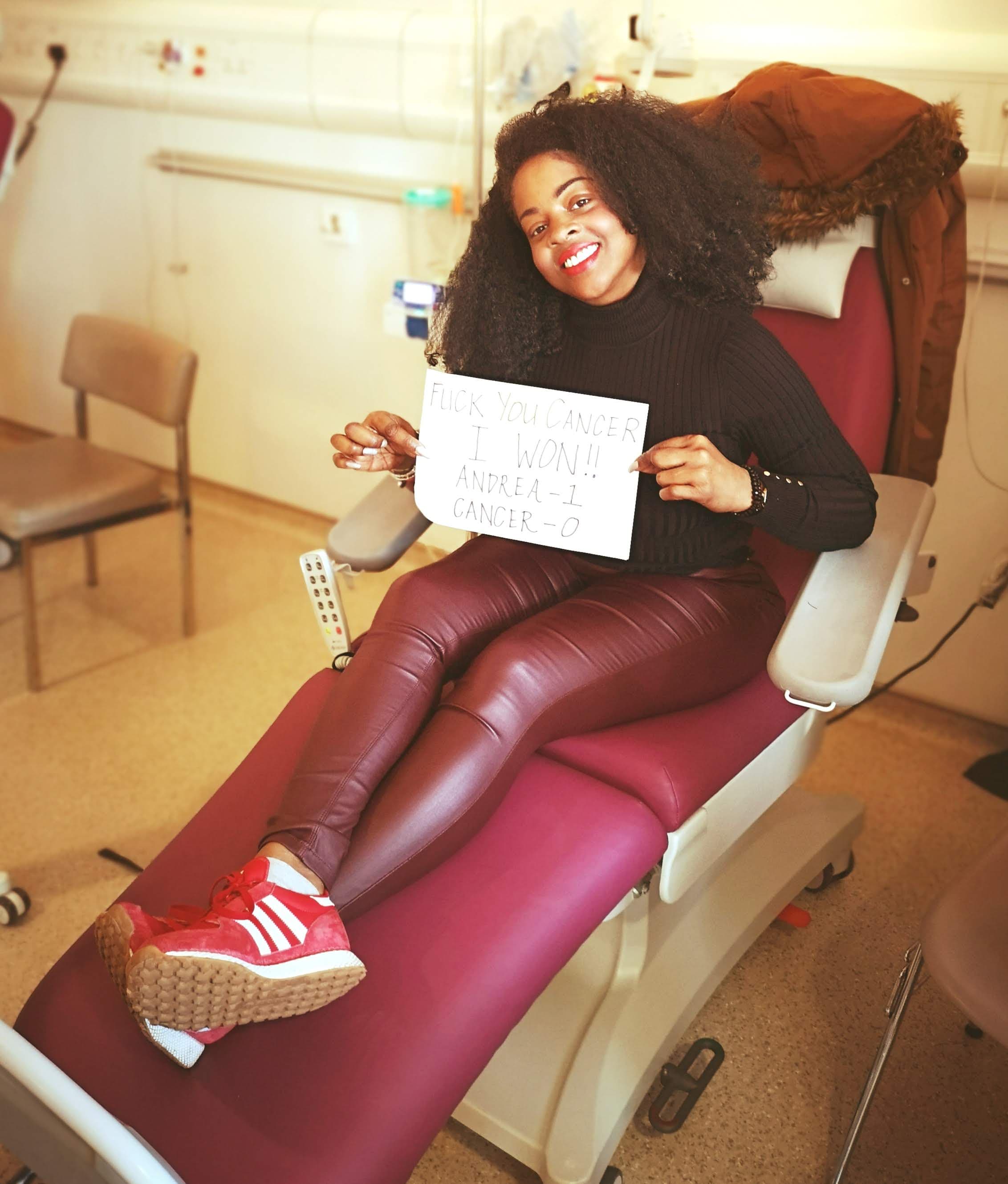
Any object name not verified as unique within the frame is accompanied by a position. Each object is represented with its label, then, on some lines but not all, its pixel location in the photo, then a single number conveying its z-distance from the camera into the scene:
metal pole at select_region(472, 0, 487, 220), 1.96
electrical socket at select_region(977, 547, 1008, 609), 1.78
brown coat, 1.47
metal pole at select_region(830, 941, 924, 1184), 1.21
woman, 1.19
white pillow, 1.58
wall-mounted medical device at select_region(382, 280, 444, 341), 2.31
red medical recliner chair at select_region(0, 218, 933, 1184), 1.00
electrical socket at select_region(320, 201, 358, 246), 2.69
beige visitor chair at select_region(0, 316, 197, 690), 2.23
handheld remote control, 1.52
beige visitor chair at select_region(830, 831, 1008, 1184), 1.07
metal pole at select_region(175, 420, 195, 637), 2.39
